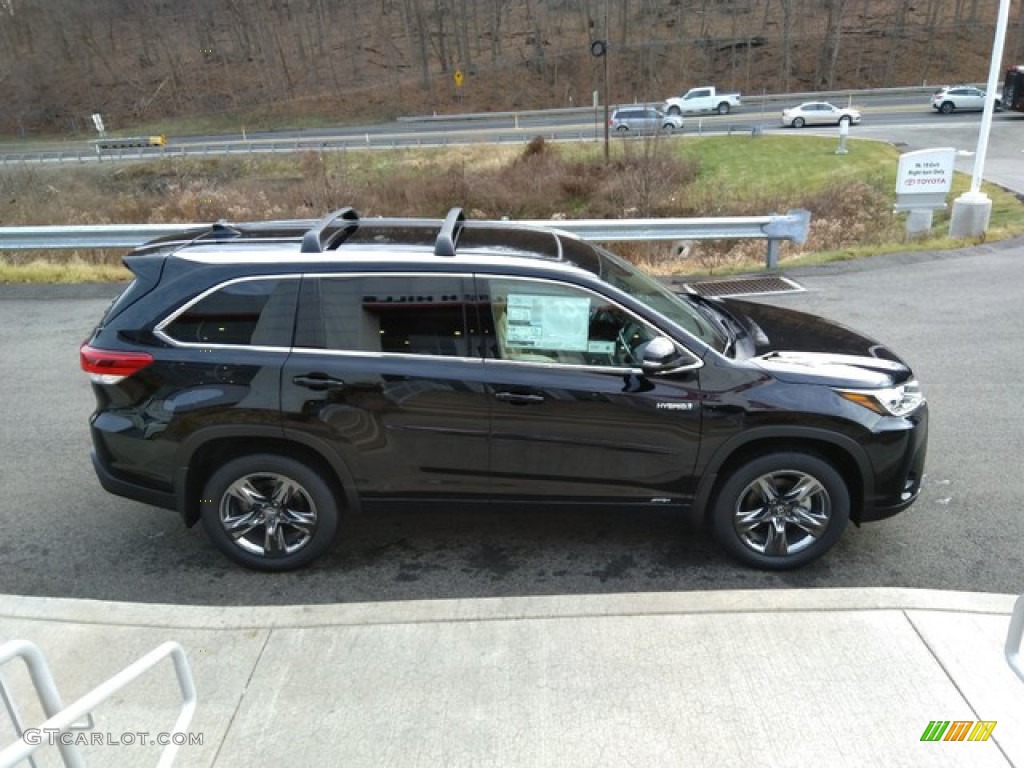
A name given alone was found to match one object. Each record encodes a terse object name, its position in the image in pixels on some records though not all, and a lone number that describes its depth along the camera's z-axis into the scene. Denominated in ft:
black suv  12.21
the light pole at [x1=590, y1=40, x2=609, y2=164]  82.53
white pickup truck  144.46
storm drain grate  31.19
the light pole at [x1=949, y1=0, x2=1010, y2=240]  39.01
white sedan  116.88
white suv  118.21
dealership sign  42.42
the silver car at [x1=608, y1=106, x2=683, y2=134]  102.73
